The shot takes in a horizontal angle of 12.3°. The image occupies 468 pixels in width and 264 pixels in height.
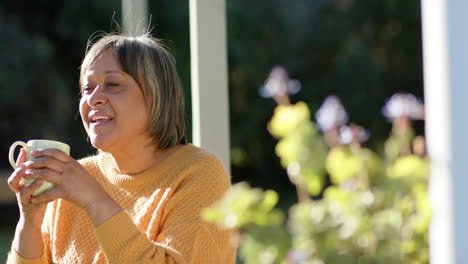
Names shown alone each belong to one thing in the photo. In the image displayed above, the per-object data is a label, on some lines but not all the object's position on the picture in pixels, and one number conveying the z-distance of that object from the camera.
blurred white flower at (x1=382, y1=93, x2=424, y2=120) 3.45
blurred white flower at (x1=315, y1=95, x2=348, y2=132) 3.41
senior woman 3.92
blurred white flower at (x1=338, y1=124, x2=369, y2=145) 3.43
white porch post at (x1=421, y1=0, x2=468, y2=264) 3.40
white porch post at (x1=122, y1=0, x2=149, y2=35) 4.65
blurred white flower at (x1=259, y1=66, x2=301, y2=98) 3.49
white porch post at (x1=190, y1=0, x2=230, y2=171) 4.45
